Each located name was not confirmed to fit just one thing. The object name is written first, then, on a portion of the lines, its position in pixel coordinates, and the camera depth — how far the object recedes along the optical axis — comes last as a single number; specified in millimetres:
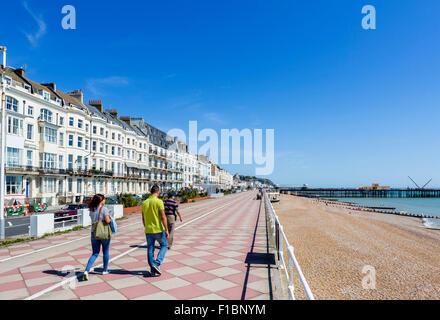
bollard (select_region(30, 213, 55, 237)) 10234
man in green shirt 5348
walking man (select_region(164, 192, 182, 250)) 7636
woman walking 5289
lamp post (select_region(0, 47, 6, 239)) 9905
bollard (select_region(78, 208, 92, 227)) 12984
